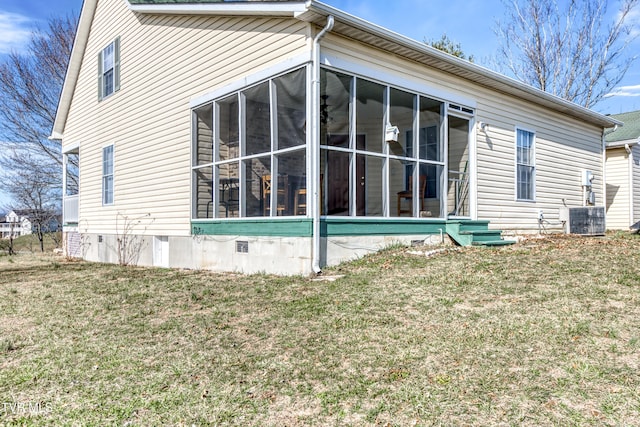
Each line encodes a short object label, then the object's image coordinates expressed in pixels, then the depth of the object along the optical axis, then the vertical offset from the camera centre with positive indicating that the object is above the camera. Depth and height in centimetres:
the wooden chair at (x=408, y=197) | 770 +31
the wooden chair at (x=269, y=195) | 667 +29
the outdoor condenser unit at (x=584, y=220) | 1059 -9
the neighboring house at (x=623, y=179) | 1305 +106
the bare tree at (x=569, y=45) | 1991 +760
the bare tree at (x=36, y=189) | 2052 +112
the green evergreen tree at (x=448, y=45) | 2162 +804
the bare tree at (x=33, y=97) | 2059 +523
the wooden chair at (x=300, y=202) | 637 +18
